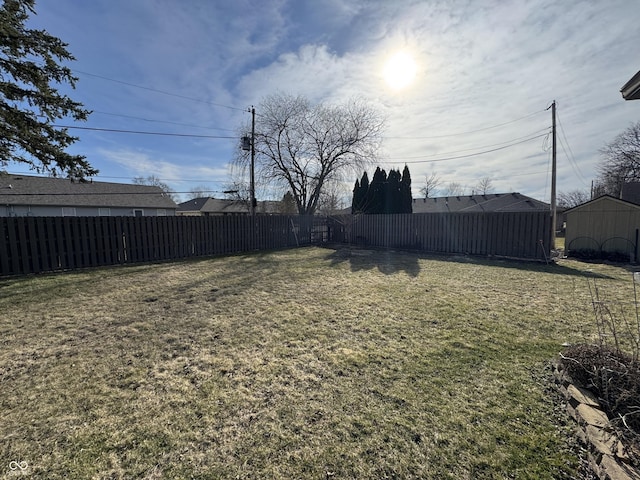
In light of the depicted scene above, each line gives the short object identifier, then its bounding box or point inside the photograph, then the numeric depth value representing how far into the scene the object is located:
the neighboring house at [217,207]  33.93
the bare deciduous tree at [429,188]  40.78
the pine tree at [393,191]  18.36
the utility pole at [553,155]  13.31
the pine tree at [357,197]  19.03
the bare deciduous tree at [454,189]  46.06
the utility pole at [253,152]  13.57
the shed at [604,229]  8.66
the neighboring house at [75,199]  16.14
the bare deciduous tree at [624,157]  19.31
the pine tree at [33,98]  5.84
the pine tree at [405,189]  18.36
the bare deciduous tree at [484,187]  42.22
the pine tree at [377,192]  18.56
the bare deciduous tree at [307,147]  17.75
